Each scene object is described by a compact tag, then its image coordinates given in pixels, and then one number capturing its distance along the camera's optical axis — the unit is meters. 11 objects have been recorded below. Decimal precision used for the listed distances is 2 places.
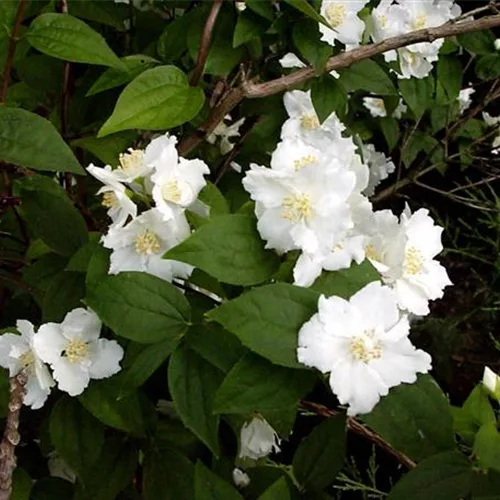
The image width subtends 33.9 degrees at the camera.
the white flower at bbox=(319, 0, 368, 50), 0.40
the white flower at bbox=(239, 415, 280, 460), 0.42
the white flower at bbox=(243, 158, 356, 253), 0.28
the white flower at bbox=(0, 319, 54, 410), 0.35
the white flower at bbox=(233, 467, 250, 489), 0.41
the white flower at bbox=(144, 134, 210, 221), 0.30
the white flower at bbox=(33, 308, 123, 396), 0.34
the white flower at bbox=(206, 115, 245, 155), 0.49
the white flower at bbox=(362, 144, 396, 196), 0.59
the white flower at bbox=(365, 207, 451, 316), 0.31
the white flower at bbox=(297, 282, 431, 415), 0.27
